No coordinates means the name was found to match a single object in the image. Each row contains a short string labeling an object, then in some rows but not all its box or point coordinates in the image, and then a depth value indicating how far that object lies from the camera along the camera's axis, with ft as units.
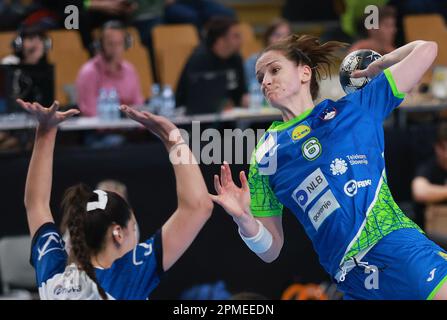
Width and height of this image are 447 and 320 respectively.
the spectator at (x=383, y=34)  54.13
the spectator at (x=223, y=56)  55.62
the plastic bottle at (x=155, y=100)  51.01
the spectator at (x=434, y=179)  49.21
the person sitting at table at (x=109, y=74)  52.06
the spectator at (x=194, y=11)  67.31
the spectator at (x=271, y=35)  59.00
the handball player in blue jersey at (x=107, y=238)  24.56
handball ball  28.55
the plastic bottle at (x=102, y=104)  50.52
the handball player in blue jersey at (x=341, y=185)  26.73
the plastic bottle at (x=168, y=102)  50.69
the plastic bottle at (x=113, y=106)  50.62
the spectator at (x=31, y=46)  48.21
